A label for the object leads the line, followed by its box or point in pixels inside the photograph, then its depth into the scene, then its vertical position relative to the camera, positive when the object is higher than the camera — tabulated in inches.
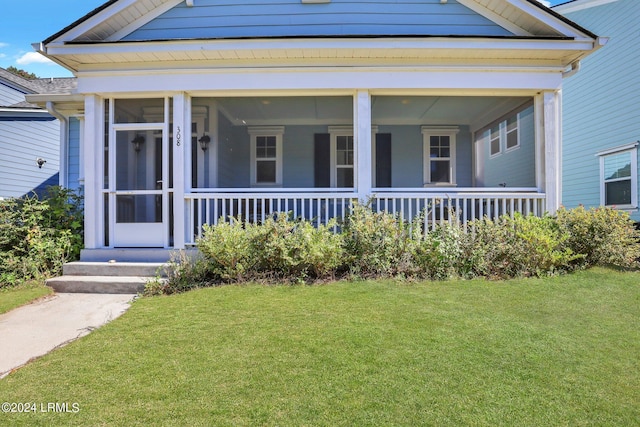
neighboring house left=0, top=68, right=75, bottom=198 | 427.5 +92.7
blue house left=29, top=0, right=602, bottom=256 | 228.8 +94.6
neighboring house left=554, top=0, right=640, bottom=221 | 354.0 +107.4
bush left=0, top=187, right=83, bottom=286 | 218.2 -15.2
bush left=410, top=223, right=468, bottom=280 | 205.0 -23.5
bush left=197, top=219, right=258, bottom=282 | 199.8 -21.4
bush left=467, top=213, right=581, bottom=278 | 204.2 -20.8
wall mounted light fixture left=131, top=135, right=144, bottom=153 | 257.9 +51.4
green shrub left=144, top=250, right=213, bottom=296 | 196.5 -36.3
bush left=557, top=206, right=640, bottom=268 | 218.2 -14.2
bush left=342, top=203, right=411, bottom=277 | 206.2 -19.3
